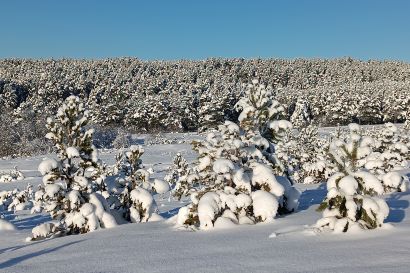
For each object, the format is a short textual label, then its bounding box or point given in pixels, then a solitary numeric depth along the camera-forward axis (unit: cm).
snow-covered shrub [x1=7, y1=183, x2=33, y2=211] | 1672
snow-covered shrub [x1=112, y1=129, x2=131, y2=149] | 5197
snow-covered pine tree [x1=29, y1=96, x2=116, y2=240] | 827
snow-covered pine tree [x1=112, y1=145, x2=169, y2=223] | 912
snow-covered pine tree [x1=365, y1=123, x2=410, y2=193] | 1000
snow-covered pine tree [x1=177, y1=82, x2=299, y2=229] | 729
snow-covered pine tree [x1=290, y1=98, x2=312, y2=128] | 4900
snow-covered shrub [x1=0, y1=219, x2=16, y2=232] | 965
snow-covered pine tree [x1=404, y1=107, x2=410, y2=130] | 4279
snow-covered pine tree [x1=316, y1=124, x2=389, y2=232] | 586
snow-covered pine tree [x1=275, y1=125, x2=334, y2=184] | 1877
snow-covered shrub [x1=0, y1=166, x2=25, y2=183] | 2738
